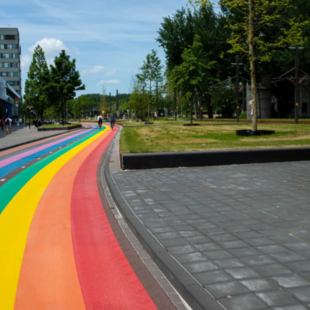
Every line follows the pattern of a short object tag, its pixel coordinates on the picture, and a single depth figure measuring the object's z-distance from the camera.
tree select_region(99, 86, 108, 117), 102.03
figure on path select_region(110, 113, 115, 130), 41.22
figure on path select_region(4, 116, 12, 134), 36.51
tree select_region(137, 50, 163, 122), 48.72
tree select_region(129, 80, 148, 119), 60.93
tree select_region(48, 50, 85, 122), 52.81
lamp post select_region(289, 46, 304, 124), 31.20
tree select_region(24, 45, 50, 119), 71.62
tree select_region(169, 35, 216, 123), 33.84
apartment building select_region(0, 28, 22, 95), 122.94
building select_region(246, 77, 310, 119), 55.85
